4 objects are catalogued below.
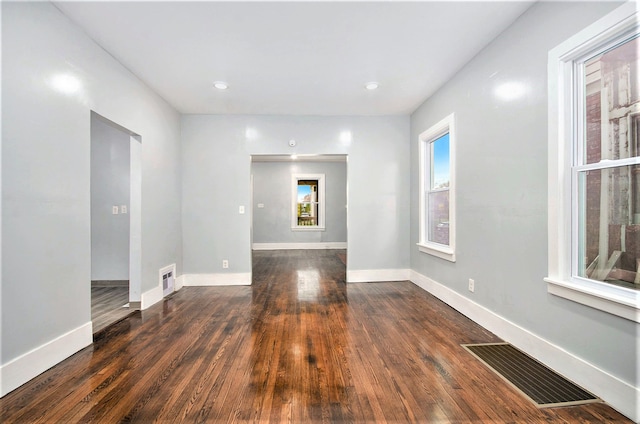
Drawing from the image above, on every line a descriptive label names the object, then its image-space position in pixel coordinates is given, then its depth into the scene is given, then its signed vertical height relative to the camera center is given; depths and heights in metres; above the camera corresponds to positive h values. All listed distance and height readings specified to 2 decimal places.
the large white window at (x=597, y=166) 1.76 +0.27
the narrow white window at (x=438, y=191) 3.61 +0.27
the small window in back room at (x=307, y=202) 9.34 +0.29
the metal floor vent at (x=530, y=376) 1.81 -1.07
